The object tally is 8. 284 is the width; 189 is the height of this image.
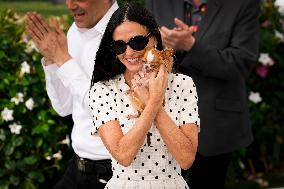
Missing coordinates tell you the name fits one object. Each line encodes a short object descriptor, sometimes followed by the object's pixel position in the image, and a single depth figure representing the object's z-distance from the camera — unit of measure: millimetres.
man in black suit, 5281
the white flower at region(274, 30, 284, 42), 8497
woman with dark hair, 3441
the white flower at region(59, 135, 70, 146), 6887
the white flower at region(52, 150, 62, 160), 6812
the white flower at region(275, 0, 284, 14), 8747
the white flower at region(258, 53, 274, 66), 8194
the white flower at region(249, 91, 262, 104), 8244
